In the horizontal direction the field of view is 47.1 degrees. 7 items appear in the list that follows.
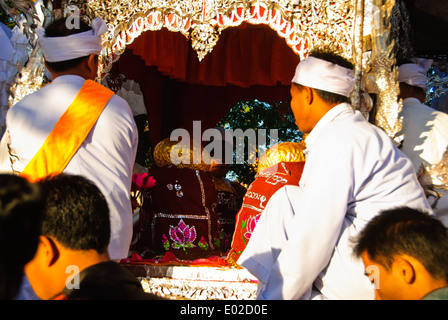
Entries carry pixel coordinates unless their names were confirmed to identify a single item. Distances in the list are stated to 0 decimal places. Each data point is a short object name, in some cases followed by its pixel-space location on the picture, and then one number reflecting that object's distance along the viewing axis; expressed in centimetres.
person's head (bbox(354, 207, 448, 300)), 162
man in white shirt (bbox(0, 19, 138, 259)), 248
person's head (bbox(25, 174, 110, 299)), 143
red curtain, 578
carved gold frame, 353
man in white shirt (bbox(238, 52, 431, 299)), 220
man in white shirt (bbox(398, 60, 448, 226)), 354
